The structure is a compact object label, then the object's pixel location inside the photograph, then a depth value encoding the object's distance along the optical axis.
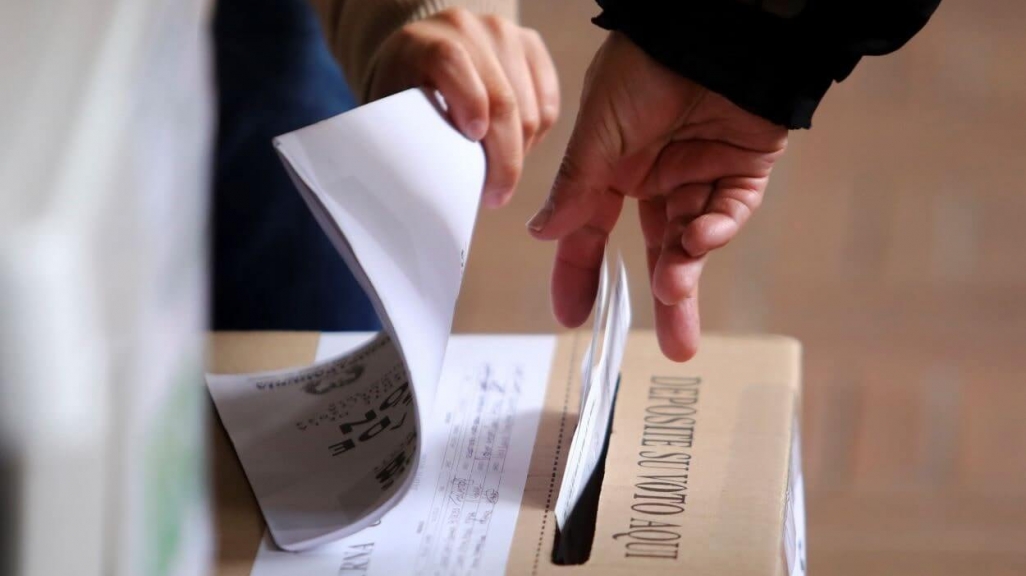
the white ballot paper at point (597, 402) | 1.15
